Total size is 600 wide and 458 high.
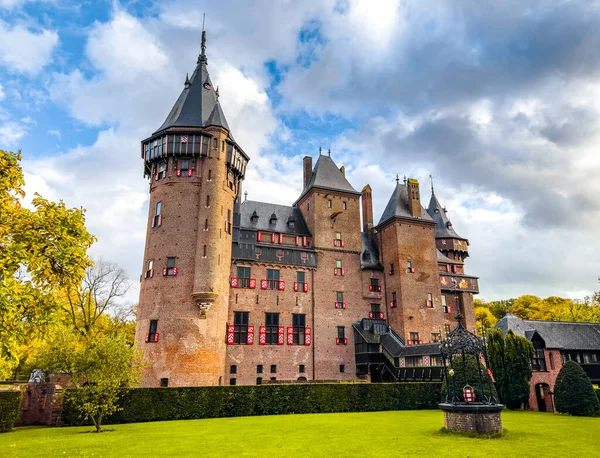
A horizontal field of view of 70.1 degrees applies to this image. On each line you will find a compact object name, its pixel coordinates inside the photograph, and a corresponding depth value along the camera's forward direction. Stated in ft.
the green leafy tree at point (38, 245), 30.71
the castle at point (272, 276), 101.50
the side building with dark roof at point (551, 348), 91.54
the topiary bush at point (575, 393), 74.28
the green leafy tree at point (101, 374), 63.10
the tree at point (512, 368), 87.20
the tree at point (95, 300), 124.77
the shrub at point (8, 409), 65.98
